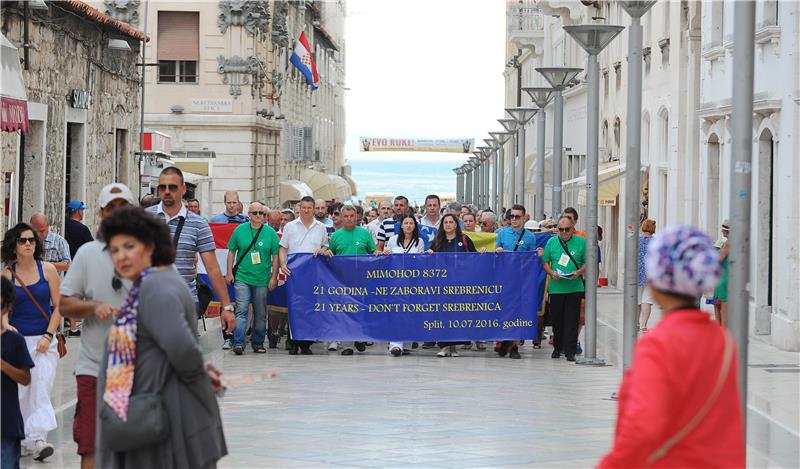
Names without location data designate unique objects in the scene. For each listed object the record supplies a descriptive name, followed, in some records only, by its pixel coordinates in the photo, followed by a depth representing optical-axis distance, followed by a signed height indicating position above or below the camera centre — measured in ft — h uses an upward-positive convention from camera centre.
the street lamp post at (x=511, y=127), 139.64 +9.90
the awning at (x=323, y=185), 211.61 +6.24
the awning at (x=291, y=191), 187.83 +4.62
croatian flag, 195.78 +22.22
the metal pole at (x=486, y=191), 208.15 +5.52
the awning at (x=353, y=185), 327.14 +9.71
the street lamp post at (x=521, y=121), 112.78 +8.37
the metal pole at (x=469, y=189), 264.52 +7.17
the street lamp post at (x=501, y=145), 158.20 +9.26
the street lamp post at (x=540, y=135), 96.58 +6.84
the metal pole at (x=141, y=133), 93.25 +5.79
